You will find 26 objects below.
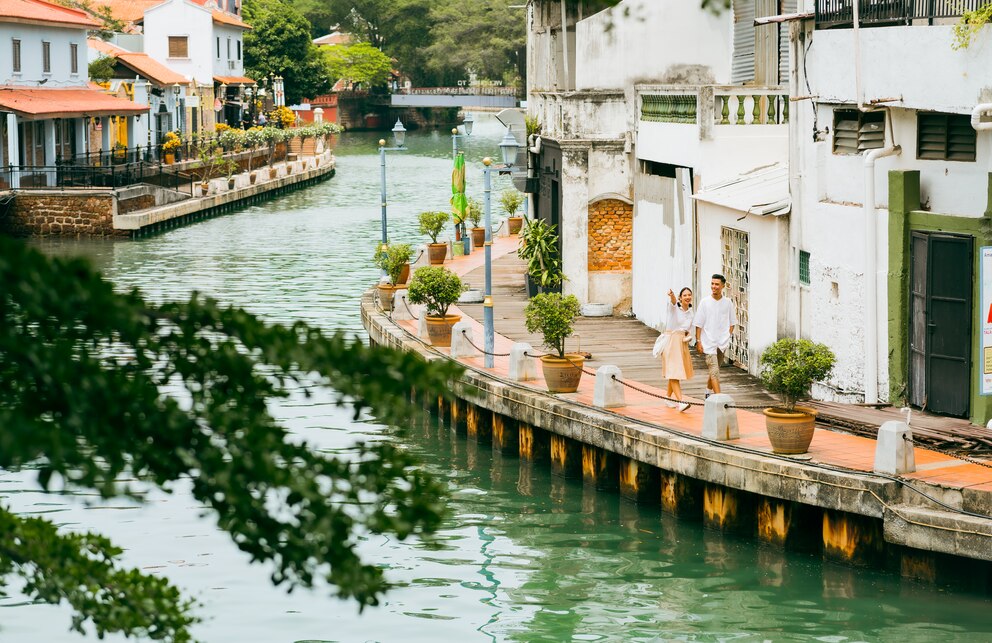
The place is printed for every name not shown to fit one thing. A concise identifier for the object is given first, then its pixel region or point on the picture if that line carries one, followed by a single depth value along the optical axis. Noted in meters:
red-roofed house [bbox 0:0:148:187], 54.47
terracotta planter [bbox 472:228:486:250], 40.97
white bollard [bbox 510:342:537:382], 21.48
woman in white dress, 19.00
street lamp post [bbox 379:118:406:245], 36.41
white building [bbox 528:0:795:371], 22.41
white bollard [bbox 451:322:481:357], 23.36
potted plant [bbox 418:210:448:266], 36.75
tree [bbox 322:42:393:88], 131.62
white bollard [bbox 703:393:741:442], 17.14
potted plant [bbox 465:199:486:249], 41.03
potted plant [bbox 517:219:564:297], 27.41
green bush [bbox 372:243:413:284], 29.75
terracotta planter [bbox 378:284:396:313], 28.78
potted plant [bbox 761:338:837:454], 16.23
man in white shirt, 18.66
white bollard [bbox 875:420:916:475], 15.16
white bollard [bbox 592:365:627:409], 19.31
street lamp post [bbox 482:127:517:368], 23.02
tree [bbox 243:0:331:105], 110.62
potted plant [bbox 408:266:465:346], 24.45
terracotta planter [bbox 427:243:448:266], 36.69
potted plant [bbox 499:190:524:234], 45.12
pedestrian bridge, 124.50
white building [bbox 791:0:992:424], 16.88
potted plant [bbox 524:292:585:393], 20.33
